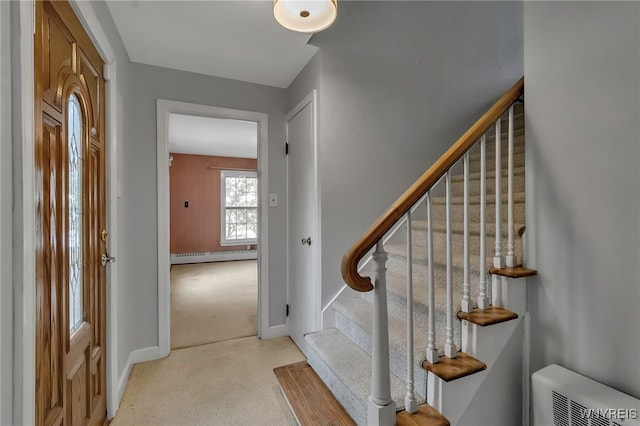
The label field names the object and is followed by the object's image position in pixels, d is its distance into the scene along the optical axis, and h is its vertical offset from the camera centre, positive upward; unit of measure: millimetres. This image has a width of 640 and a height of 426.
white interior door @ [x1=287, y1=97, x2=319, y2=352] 2188 -127
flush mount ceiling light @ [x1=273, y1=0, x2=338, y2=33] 1512 +1075
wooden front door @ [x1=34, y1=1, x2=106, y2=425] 910 -44
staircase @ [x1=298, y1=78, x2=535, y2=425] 1195 -642
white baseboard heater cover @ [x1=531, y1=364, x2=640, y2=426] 936 -677
